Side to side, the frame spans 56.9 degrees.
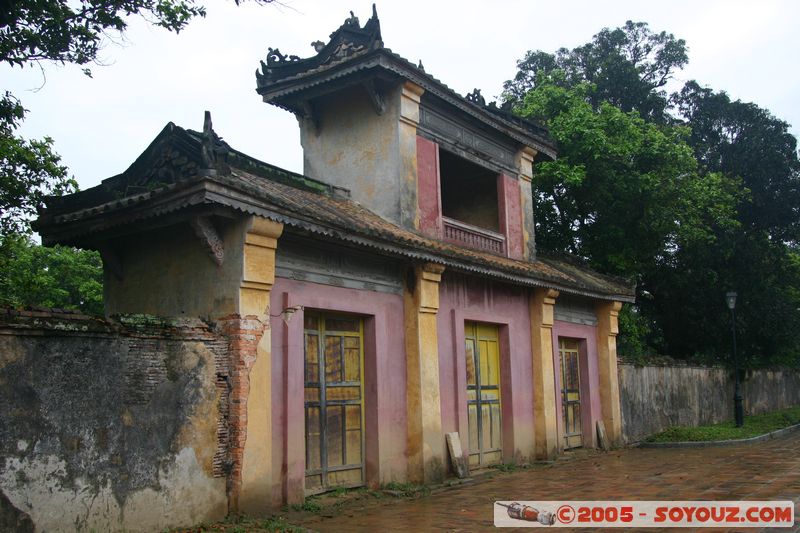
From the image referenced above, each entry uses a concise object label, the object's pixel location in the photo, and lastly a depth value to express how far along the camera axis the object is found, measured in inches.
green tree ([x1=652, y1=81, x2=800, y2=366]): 943.7
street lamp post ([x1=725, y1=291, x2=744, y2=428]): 773.9
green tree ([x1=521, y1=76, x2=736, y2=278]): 803.4
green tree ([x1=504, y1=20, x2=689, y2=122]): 1011.9
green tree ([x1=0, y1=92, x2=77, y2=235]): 419.2
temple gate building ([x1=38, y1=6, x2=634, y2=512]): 311.6
